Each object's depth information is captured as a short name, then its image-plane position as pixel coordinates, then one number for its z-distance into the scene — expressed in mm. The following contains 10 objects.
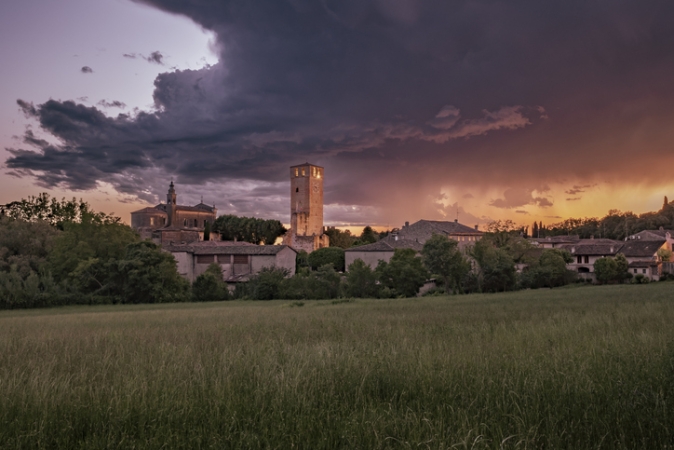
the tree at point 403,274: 49438
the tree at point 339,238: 116188
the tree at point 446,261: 52219
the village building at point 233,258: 66188
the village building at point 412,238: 72062
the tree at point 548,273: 58062
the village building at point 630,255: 71062
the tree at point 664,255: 75375
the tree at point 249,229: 118688
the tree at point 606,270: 63281
